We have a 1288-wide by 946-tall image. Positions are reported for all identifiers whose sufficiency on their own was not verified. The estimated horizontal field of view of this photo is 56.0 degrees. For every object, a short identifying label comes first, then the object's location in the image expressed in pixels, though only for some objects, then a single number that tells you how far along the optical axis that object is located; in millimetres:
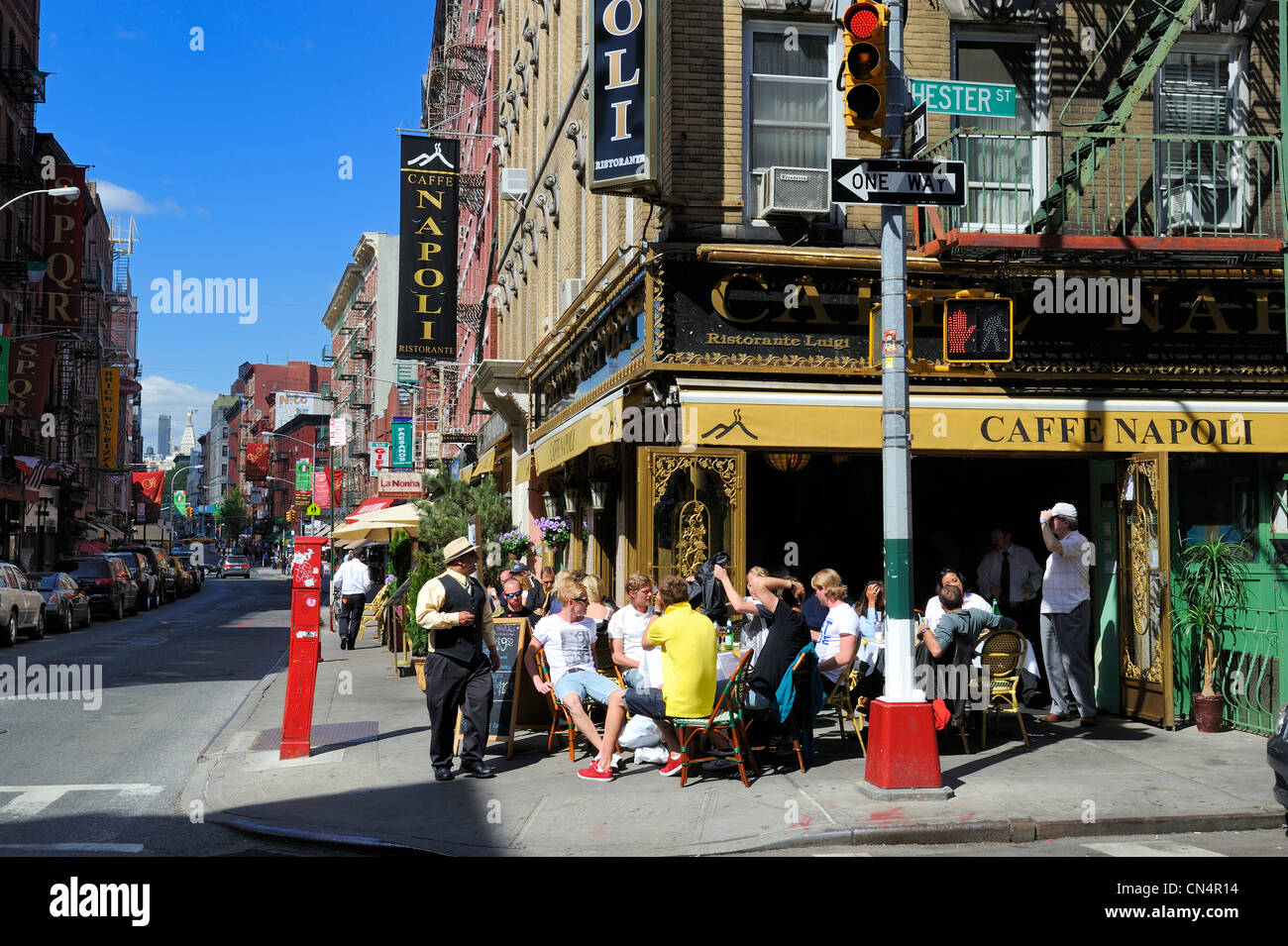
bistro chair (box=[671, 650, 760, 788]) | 8914
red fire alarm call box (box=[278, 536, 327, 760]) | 10453
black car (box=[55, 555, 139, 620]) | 34312
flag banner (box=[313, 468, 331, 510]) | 52584
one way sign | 8609
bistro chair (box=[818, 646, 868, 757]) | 10148
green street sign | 12094
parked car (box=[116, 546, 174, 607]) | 43469
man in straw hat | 9547
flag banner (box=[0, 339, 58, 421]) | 40125
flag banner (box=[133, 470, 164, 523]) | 107438
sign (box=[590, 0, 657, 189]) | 12227
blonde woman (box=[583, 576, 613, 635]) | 11219
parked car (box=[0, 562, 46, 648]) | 23875
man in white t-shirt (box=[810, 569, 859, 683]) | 9797
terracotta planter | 11102
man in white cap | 11594
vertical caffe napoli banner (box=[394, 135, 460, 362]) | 29625
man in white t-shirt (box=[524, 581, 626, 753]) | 10055
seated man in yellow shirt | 8992
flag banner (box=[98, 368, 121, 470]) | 61000
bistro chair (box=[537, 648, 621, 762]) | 10200
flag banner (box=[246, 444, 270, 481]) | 132100
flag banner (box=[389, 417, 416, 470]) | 50456
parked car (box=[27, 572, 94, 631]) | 28781
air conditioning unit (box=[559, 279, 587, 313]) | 18312
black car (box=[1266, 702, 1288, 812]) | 6723
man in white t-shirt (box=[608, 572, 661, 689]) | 10211
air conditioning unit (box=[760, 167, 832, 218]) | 12109
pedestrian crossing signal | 12406
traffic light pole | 8258
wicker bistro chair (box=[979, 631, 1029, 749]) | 10367
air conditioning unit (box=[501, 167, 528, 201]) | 24531
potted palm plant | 11250
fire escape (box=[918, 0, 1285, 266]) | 12227
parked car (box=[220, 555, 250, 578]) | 91875
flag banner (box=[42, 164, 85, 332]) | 44406
